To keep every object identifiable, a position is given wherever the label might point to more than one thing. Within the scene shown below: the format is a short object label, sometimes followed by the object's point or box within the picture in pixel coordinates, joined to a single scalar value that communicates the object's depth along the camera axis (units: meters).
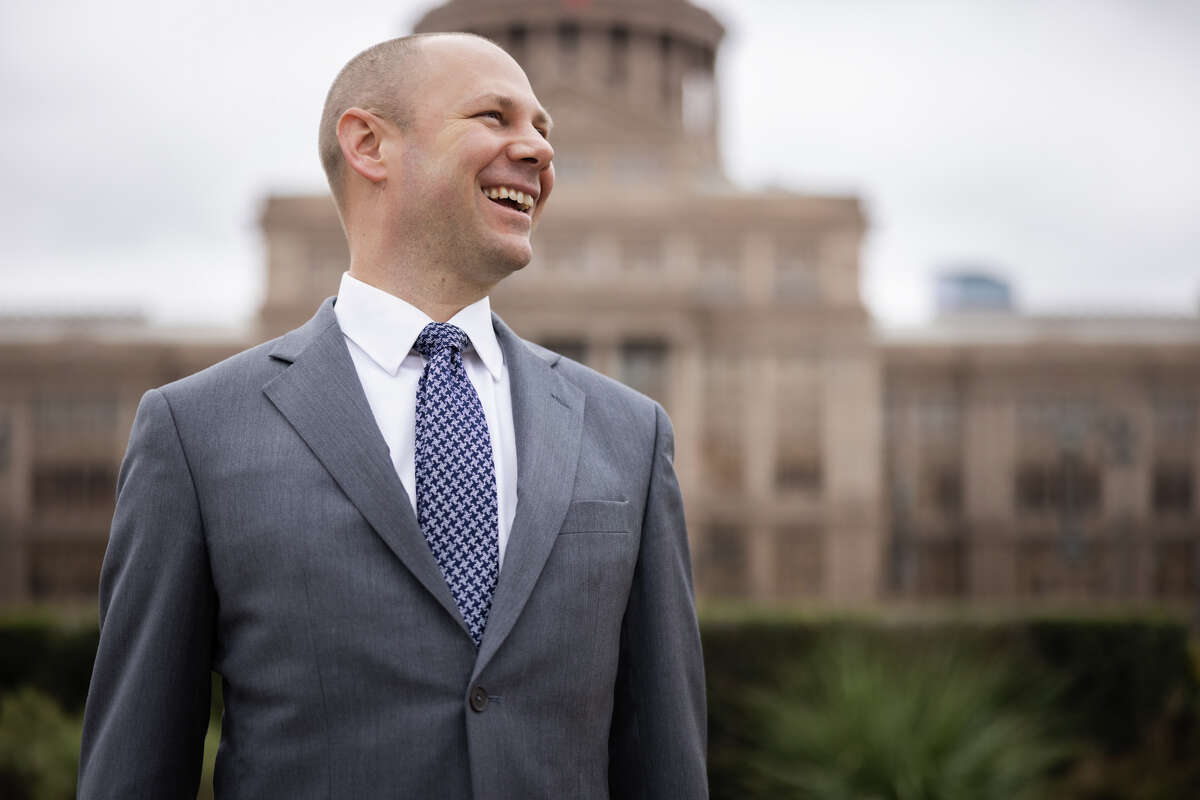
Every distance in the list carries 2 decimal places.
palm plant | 7.80
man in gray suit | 2.18
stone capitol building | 42.84
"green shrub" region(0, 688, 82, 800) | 8.06
